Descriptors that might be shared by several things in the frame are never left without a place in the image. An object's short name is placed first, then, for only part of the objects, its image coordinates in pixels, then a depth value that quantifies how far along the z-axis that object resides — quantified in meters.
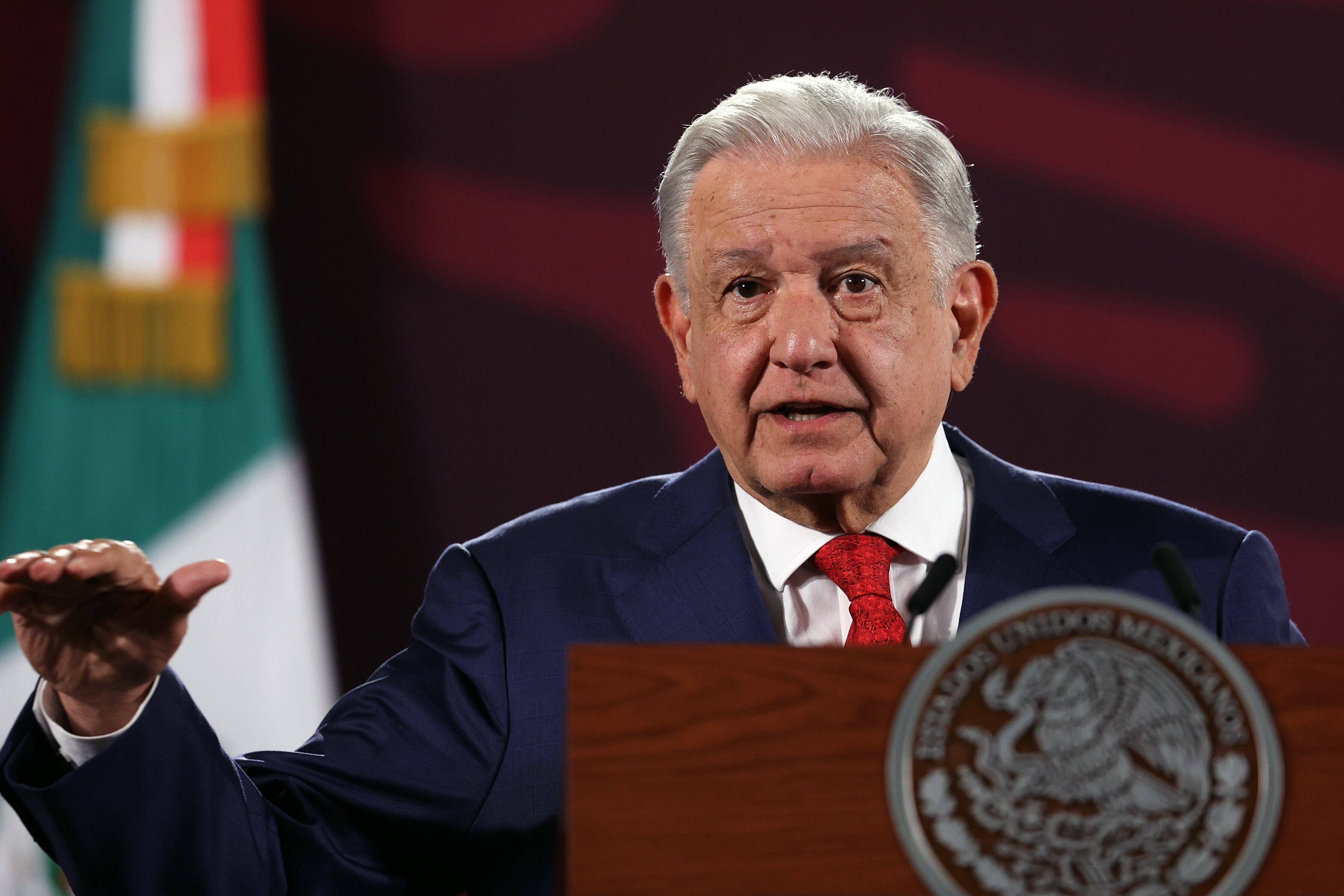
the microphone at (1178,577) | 5.26
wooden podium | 5.21
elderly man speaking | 5.49
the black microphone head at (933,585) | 5.28
